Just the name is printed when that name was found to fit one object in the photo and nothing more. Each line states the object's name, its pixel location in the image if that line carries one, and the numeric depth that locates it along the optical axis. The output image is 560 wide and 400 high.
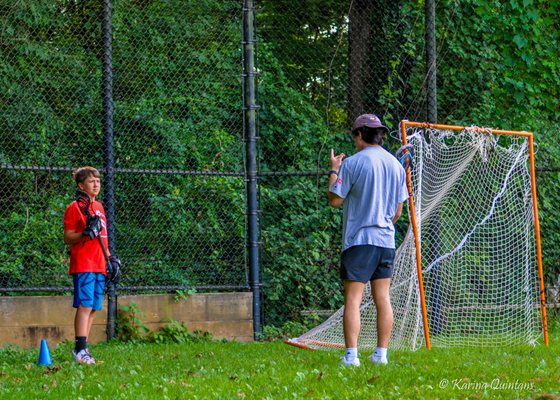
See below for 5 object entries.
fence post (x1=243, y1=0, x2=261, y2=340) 20.66
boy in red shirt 16.16
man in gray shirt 14.48
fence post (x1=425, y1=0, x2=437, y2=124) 20.89
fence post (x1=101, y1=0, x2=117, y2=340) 19.33
